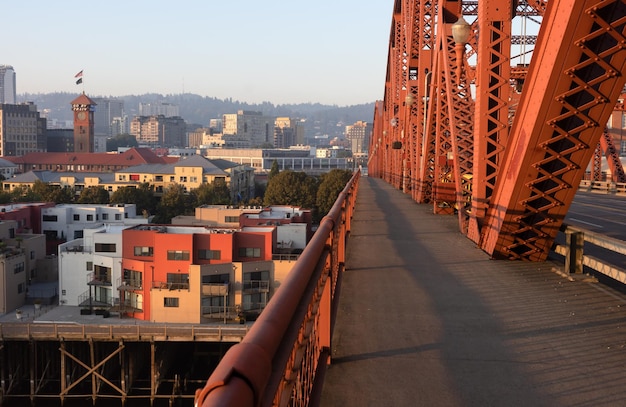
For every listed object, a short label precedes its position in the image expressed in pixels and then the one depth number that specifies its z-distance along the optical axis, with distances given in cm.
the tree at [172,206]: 7812
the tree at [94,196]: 8219
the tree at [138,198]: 8106
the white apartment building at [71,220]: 6431
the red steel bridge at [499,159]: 239
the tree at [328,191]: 7775
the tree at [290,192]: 8038
